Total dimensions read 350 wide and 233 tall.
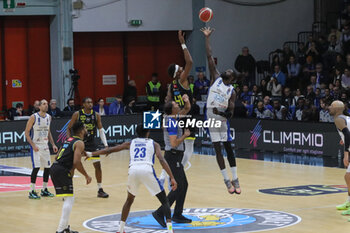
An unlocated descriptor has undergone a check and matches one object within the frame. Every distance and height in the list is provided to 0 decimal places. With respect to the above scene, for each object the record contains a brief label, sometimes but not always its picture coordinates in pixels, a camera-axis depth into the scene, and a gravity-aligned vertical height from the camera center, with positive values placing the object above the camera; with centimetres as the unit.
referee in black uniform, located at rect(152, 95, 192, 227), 1420 -164
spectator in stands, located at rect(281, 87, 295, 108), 2782 -101
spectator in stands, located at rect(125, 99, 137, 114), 3002 -138
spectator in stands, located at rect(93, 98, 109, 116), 2872 -136
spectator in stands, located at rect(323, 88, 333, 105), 2517 -89
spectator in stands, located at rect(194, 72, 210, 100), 3120 -56
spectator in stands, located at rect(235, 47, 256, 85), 3256 +33
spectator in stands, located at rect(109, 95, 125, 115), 2956 -132
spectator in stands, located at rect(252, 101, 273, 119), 2664 -142
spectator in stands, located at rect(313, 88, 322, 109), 2658 -96
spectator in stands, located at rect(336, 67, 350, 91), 2725 -34
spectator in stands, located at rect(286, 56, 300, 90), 3042 -12
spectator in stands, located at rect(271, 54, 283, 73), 3119 +32
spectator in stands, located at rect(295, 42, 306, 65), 3117 +65
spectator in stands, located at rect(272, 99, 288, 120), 2652 -139
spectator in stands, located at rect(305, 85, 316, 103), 2695 -82
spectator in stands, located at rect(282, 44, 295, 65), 3147 +63
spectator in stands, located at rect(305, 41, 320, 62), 3072 +68
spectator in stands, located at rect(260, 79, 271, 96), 3025 -73
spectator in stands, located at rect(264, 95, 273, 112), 2694 -113
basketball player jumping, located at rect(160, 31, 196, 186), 1480 -34
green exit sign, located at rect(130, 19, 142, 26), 3259 +206
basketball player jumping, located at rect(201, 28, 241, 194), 1537 -69
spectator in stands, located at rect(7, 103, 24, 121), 2845 -141
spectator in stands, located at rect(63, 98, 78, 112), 2869 -122
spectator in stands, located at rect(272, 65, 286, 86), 3041 -23
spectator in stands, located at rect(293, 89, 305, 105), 2702 -90
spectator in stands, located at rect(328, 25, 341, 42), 3081 +143
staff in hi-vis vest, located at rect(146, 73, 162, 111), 3144 -88
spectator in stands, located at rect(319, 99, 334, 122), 2492 -138
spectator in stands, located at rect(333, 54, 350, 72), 2834 +23
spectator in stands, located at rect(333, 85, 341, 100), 2567 -77
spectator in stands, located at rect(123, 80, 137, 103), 3159 -77
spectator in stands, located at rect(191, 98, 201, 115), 2895 -138
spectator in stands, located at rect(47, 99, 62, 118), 2739 -134
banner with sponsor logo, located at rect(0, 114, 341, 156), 2442 -213
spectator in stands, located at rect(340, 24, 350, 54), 3012 +117
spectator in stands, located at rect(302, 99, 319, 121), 2509 -139
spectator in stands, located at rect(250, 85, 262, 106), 2915 -91
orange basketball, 1551 +112
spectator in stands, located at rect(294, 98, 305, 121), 2609 -131
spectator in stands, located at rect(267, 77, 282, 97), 2975 -64
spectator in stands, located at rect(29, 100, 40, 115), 2699 -134
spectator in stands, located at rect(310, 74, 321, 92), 2820 -48
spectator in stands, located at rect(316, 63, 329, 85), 2844 -23
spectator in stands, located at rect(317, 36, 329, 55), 3117 +97
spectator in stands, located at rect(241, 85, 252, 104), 2950 -92
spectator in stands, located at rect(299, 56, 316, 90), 3008 -5
